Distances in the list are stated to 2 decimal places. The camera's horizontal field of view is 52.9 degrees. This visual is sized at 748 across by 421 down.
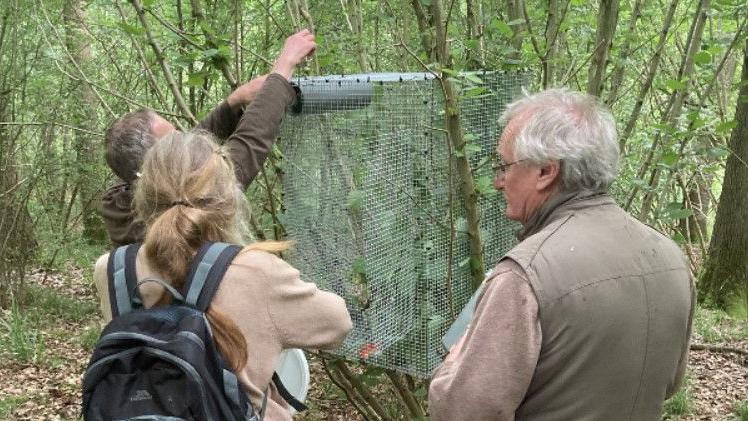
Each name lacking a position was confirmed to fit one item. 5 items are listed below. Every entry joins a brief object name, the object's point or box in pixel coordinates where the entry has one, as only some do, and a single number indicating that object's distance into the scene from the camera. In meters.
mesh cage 2.51
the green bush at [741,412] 4.69
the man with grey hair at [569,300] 1.65
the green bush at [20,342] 5.93
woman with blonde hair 1.71
